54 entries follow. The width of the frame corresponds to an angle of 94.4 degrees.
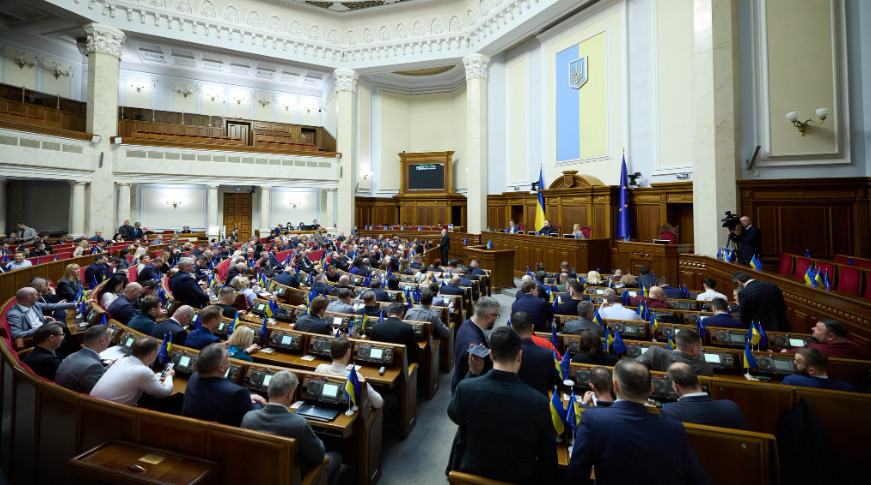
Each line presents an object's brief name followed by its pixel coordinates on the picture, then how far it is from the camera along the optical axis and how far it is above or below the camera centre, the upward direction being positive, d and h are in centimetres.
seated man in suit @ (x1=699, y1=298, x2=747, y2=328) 425 -67
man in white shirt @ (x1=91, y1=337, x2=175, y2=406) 277 -85
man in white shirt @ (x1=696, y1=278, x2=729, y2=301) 538 -50
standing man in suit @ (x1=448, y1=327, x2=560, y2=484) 187 -80
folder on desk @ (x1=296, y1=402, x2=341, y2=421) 288 -114
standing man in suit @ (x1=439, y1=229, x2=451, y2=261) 1314 +39
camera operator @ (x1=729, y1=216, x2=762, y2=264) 694 +25
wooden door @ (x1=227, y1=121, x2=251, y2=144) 1925 +609
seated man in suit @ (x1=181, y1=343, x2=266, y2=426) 253 -88
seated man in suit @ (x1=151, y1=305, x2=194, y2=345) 402 -74
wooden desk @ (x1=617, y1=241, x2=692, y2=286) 868 -5
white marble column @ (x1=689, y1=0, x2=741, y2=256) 786 +283
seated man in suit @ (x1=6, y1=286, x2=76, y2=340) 429 -64
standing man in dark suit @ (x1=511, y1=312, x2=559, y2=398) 269 -74
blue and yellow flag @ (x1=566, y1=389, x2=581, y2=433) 245 -99
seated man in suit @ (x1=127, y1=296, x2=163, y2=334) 415 -63
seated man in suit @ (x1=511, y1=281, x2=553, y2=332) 455 -61
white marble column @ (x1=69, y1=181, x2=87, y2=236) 1285 +155
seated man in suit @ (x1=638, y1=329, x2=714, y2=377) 299 -74
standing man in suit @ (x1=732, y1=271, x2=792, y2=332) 453 -58
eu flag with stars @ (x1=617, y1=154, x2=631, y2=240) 1102 +121
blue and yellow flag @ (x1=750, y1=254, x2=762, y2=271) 654 -14
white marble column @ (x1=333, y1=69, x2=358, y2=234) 1764 +508
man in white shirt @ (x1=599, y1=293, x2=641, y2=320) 464 -65
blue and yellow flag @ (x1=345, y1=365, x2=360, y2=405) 293 -95
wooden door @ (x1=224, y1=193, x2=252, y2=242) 1853 +202
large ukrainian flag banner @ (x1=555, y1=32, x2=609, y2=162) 1240 +499
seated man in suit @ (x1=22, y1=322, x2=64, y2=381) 316 -75
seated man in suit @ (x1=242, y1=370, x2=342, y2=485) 229 -94
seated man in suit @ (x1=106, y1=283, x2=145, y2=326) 482 -63
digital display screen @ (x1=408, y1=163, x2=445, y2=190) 1897 +376
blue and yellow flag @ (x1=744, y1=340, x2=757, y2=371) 334 -87
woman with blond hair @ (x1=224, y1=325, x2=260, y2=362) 374 -81
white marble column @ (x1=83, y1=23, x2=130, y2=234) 1319 +488
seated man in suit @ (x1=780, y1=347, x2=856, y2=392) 268 -81
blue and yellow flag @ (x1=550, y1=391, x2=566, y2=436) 246 -98
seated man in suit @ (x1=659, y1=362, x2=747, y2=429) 219 -84
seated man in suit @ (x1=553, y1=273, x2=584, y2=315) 520 -59
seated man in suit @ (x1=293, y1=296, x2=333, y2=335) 438 -70
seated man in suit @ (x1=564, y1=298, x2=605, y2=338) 409 -68
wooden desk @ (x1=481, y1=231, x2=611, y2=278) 1040 +11
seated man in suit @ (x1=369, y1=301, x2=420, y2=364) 416 -79
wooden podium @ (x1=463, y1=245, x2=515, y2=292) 1036 -25
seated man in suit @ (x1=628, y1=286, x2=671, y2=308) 527 -59
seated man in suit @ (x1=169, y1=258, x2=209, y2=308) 573 -49
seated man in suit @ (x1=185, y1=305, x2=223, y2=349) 378 -70
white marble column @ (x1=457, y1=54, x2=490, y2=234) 1600 +493
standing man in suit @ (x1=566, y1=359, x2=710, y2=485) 166 -81
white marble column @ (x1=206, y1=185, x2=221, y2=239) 1576 +170
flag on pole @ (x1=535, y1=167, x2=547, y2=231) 1316 +135
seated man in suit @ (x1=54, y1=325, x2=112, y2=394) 292 -80
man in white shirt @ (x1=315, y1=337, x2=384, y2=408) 313 -85
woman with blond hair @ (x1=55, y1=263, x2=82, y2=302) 603 -41
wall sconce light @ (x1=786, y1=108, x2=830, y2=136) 745 +251
